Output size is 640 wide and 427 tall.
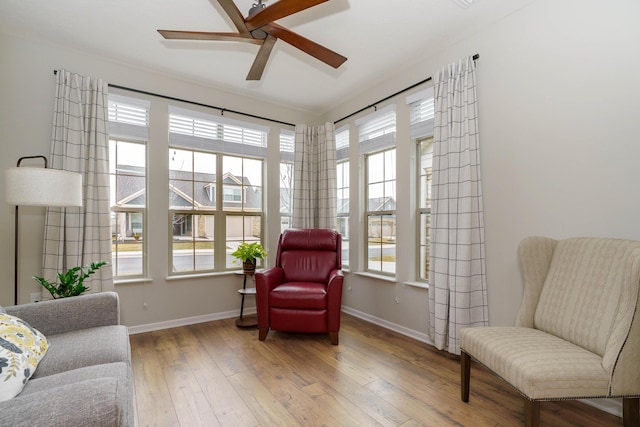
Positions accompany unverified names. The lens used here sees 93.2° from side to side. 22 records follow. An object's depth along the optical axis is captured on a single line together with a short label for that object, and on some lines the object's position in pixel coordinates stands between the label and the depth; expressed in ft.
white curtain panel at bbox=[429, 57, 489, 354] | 8.05
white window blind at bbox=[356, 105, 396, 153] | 11.14
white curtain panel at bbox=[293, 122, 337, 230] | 13.12
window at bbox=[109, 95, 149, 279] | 10.29
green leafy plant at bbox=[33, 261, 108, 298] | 7.07
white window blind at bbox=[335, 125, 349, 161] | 13.29
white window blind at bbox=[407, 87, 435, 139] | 9.68
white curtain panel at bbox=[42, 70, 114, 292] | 8.72
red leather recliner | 9.35
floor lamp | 6.31
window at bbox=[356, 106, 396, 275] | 11.35
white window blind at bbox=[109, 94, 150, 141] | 10.07
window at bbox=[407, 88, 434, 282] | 9.96
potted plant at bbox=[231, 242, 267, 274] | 11.14
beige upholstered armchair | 4.53
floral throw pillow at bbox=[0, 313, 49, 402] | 3.58
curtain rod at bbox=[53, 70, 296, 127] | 10.05
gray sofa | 2.61
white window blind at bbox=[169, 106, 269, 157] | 11.27
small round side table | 10.87
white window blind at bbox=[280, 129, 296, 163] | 13.61
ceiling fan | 5.46
